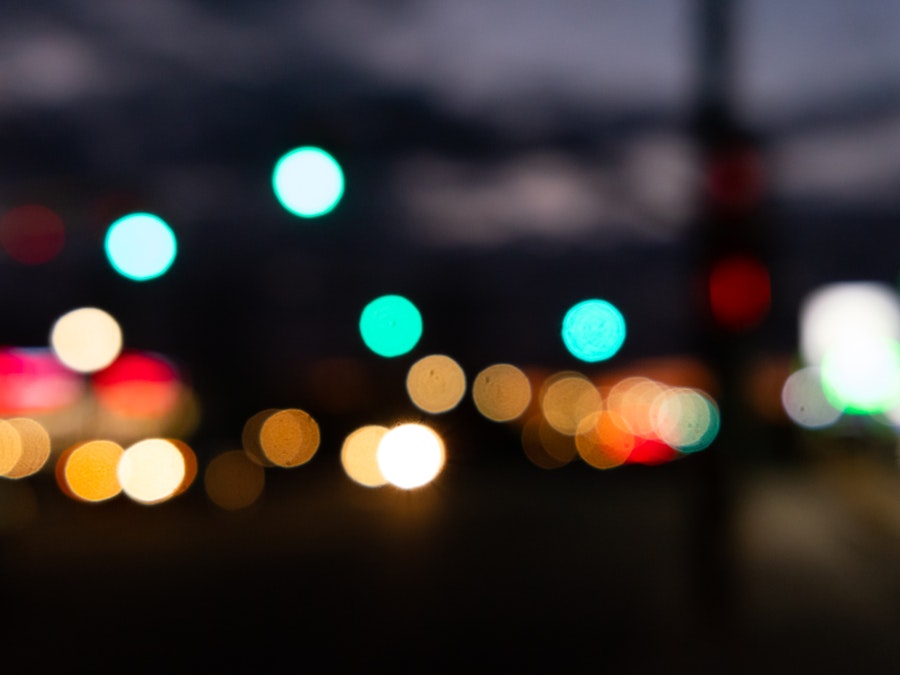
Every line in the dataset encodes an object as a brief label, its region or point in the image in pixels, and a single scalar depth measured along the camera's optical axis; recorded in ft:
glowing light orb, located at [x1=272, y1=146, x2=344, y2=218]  24.85
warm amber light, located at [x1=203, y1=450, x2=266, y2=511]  89.30
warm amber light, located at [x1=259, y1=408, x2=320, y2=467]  118.82
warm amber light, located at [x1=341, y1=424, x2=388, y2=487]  112.57
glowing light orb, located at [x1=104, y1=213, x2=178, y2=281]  27.78
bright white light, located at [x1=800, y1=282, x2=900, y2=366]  204.03
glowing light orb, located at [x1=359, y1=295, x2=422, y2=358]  25.40
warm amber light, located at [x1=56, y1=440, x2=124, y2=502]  87.20
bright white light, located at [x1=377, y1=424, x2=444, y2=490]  30.19
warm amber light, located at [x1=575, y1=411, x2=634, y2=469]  148.01
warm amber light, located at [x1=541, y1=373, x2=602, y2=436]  77.83
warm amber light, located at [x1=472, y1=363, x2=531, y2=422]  26.66
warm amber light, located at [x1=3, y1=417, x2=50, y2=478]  71.82
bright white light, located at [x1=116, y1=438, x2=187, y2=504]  87.81
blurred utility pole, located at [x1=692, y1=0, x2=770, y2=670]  33.58
